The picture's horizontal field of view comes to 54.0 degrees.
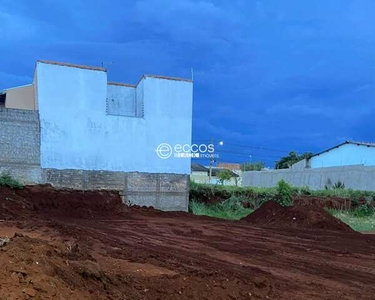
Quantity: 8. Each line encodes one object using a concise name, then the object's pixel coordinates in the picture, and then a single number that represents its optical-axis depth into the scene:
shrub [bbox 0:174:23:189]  13.84
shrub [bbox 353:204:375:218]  21.03
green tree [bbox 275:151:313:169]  54.54
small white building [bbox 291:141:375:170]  33.09
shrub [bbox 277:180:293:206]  18.17
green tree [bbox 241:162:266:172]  52.21
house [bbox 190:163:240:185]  55.53
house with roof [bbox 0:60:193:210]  14.76
